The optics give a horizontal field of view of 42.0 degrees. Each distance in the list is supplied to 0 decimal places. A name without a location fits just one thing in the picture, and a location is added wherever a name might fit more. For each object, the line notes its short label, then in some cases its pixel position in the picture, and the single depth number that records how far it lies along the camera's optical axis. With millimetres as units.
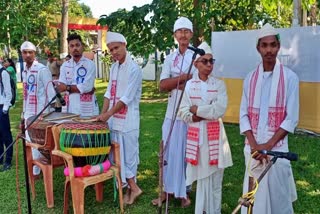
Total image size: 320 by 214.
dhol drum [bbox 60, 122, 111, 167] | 4215
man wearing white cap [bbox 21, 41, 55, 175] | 5801
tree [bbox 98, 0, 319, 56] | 5395
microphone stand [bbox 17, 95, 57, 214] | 3627
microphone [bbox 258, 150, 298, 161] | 2285
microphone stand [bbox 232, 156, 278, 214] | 2080
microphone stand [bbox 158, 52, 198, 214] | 3025
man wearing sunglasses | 3967
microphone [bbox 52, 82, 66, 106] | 4113
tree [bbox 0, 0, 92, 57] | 8164
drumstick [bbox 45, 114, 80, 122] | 4773
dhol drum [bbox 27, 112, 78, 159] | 4672
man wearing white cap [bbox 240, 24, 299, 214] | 3195
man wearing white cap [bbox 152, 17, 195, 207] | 4414
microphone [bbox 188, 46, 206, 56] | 3435
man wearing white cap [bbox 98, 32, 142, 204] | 4703
